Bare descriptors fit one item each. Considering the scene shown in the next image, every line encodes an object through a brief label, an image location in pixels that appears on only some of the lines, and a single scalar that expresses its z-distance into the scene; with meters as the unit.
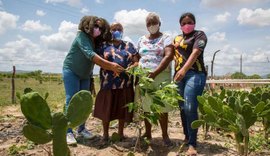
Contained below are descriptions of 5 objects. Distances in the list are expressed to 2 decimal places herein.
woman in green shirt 2.56
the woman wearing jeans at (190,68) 2.33
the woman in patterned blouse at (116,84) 2.57
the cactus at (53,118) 1.32
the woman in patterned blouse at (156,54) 2.46
